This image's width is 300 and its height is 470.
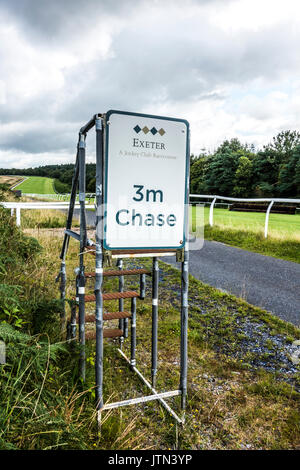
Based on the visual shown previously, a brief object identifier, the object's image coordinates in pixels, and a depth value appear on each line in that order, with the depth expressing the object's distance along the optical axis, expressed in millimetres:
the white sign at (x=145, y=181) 2447
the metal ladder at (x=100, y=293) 2451
